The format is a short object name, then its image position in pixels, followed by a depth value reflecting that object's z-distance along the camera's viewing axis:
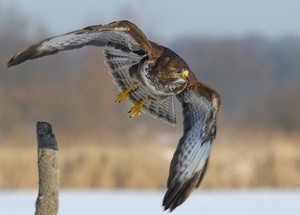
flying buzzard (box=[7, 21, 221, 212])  15.94
